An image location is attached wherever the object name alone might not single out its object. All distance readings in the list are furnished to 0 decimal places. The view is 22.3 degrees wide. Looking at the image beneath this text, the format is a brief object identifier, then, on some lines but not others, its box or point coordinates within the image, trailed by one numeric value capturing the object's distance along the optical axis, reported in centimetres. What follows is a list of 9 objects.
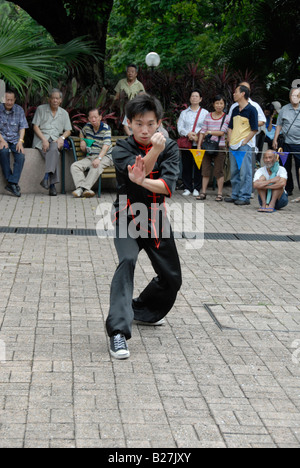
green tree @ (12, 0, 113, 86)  1655
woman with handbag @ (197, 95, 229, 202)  1362
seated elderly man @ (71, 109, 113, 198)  1334
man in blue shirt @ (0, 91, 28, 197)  1321
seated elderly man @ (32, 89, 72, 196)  1351
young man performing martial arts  514
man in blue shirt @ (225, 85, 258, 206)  1295
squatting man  1228
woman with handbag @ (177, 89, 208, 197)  1402
